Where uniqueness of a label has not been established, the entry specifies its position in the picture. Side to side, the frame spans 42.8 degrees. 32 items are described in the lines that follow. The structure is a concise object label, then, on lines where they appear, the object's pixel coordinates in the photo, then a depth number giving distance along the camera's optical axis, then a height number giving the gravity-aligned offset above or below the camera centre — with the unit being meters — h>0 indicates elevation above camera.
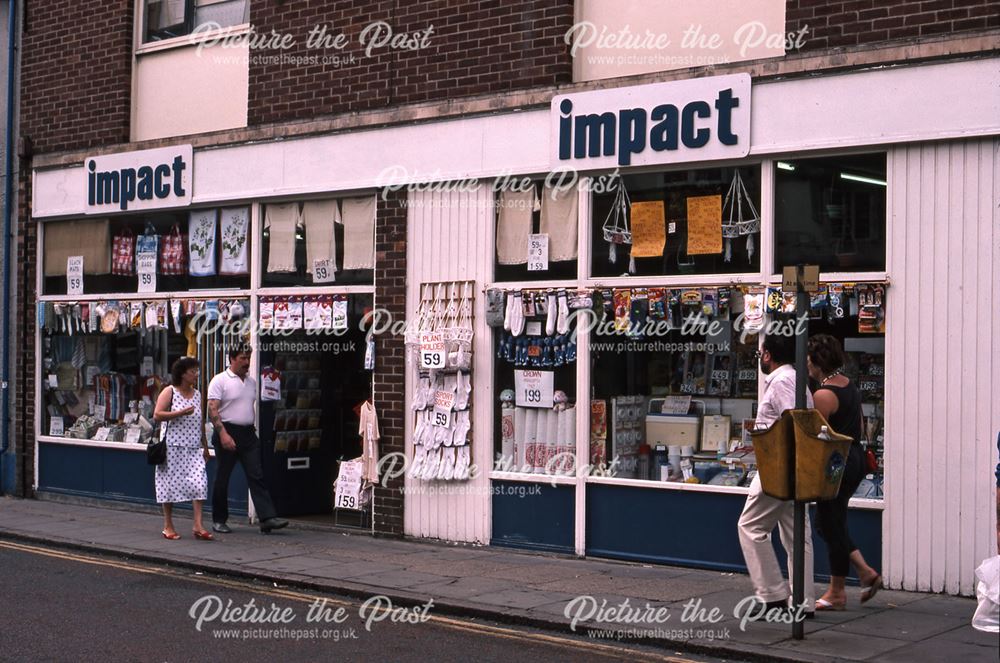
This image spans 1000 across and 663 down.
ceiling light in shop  9.80 +1.25
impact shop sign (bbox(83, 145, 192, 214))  14.34 +1.76
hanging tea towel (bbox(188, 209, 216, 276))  14.23 +1.01
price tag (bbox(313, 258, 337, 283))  13.15 +0.65
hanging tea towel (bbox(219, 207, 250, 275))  13.85 +1.01
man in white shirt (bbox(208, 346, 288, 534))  12.56 -1.02
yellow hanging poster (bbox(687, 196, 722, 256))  10.66 +0.95
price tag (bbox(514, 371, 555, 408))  11.64 -0.48
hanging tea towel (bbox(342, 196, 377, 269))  12.80 +1.03
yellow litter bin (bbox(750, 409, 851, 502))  7.63 -0.72
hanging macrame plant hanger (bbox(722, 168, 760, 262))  10.48 +1.00
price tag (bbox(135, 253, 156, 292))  14.81 +0.72
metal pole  7.69 -1.02
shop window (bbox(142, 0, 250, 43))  14.39 +3.67
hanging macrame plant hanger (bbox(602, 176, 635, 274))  11.23 +1.00
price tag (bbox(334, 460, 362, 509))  12.78 -1.54
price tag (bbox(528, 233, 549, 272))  11.59 +0.76
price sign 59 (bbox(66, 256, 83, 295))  15.61 +0.69
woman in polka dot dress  12.13 -1.12
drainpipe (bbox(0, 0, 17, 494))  16.22 +1.42
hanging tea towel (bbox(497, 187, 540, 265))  11.70 +1.03
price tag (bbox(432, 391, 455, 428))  12.09 -0.69
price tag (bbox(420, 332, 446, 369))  11.97 -0.14
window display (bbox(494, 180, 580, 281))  11.49 +0.96
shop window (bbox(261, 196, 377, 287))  12.88 +0.94
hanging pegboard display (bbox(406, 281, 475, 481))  11.95 -0.44
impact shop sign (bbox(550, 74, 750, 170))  10.36 +1.80
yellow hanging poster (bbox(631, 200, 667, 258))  11.04 +0.93
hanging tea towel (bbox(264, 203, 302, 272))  13.45 +1.06
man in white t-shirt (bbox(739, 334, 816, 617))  8.38 -1.23
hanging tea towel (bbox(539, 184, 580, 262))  11.46 +1.04
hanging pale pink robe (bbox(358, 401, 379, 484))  12.52 -1.08
